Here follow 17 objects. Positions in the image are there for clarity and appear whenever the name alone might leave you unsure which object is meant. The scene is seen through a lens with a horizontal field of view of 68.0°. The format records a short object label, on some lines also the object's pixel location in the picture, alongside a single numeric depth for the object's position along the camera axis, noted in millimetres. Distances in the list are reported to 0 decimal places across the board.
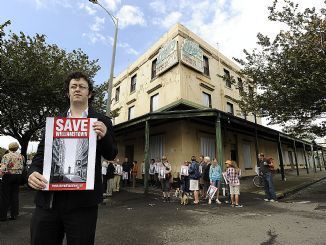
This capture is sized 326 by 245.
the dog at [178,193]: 11062
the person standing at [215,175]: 9508
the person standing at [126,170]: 15203
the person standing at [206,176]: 10189
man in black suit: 1725
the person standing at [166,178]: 10016
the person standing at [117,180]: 12734
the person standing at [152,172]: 14695
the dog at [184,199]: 9039
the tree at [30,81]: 12938
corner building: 14438
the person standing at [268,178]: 9699
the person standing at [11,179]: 6137
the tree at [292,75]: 9461
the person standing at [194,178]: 9212
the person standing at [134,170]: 14852
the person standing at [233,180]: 8703
